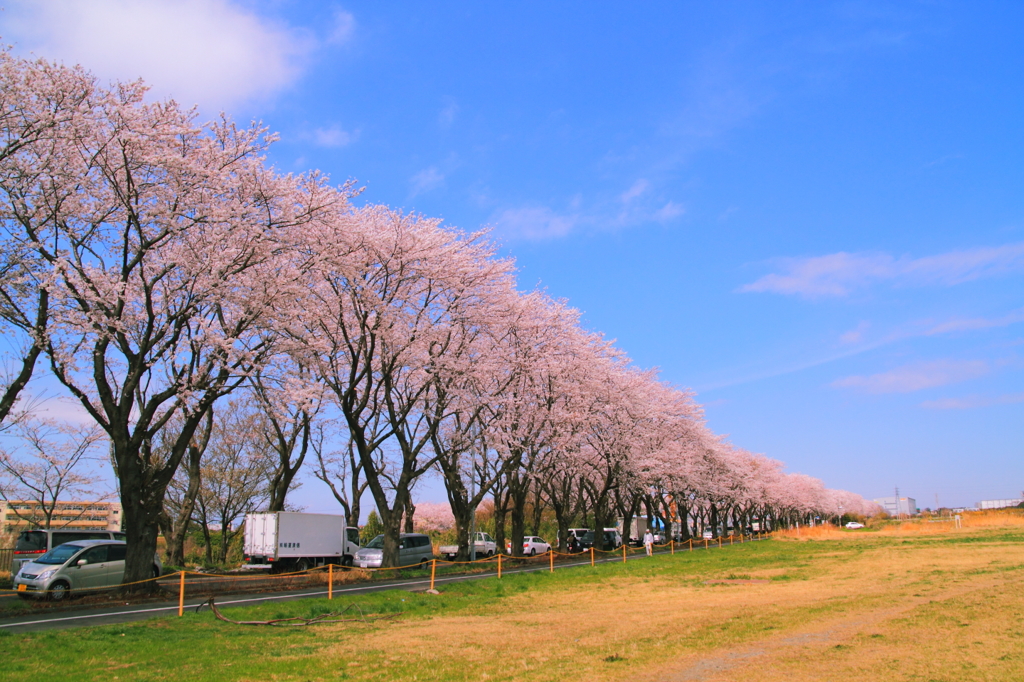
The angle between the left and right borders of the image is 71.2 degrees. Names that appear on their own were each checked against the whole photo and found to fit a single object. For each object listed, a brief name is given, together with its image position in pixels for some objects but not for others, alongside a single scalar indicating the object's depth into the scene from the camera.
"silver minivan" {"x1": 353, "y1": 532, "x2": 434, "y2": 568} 30.34
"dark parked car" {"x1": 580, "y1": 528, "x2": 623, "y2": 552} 49.14
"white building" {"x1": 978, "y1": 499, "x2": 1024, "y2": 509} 172.48
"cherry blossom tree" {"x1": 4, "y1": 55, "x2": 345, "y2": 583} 16.88
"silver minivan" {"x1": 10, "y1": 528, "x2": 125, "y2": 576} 23.23
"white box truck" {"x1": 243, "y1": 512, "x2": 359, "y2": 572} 27.08
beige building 35.75
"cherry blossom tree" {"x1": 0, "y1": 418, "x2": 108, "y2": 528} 32.91
